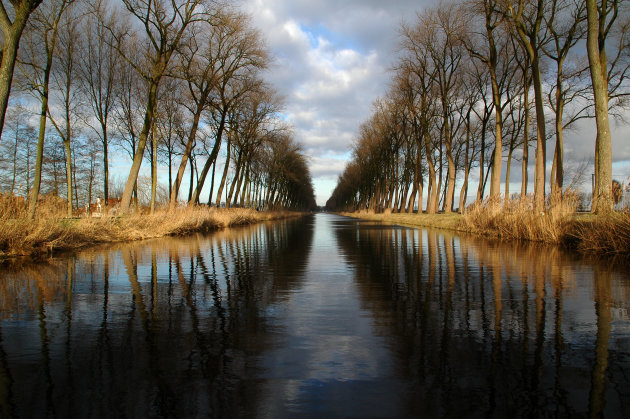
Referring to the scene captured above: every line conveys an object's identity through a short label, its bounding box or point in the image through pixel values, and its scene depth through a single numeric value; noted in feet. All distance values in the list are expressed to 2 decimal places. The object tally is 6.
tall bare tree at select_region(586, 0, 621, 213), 49.41
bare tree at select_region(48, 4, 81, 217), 87.76
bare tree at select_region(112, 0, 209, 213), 73.77
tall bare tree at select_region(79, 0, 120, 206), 98.43
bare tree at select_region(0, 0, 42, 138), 35.53
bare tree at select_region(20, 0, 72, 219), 69.15
